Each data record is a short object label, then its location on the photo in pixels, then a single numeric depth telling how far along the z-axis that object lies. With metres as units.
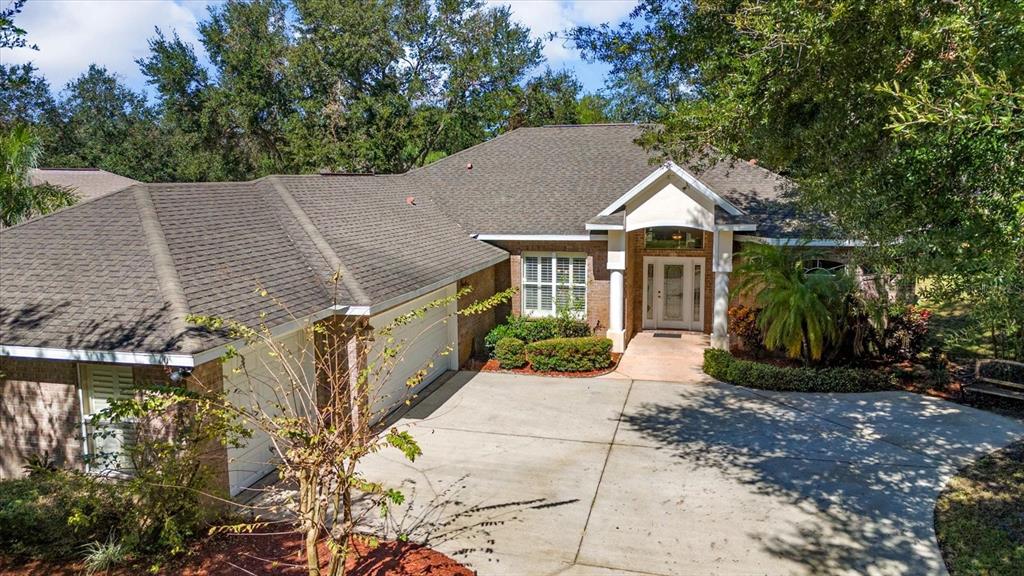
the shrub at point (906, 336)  16.19
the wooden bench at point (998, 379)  13.55
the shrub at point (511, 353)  17.19
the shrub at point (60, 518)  7.70
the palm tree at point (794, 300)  15.09
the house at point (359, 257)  9.46
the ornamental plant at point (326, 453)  5.78
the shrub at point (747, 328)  17.36
